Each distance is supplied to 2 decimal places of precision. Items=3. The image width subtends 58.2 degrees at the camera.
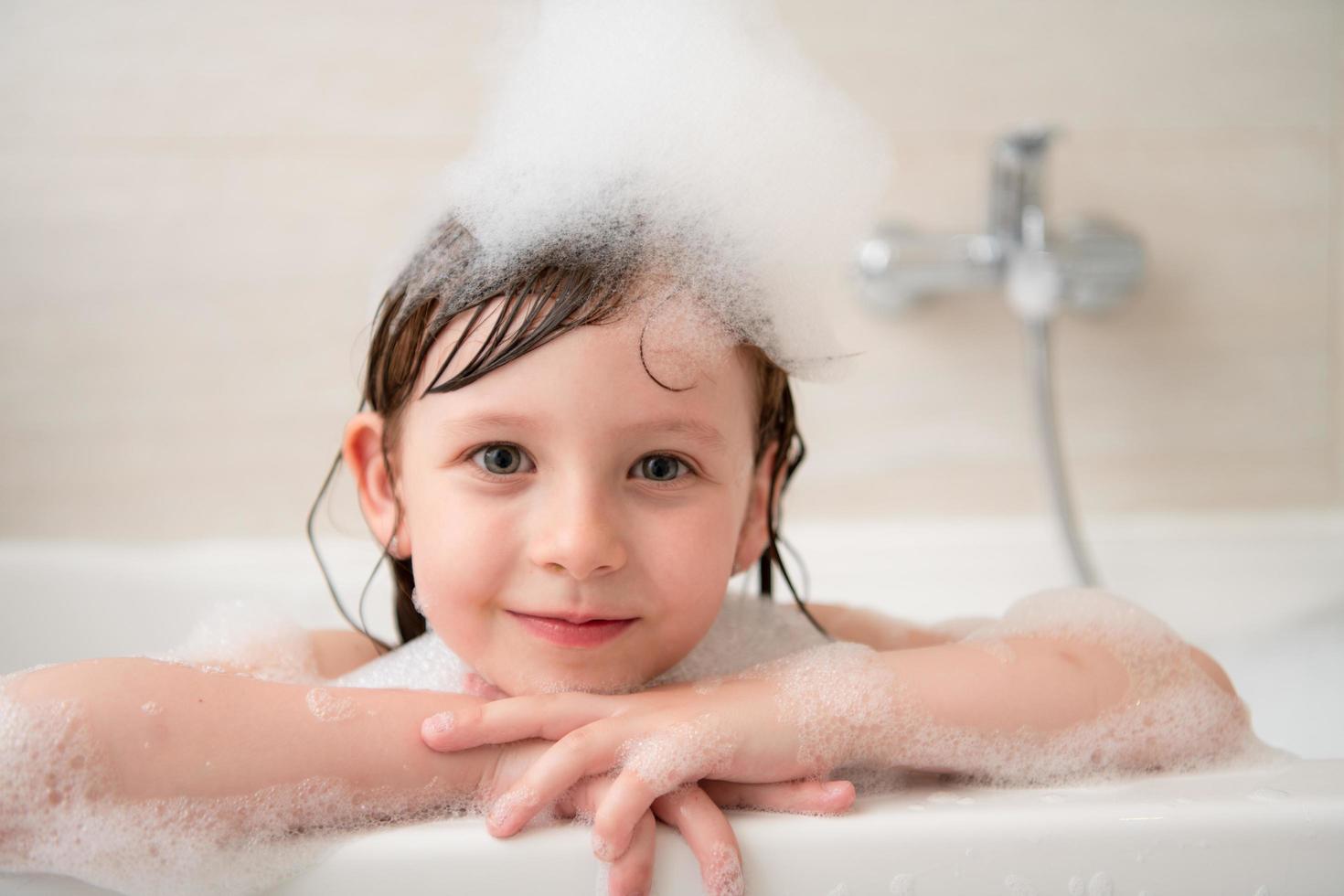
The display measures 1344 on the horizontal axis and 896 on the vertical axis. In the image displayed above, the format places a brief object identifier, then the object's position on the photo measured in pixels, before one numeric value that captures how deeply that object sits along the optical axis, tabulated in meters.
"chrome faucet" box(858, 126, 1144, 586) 1.48
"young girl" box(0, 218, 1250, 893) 0.59
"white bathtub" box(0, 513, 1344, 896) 0.59
